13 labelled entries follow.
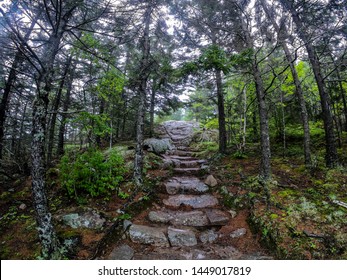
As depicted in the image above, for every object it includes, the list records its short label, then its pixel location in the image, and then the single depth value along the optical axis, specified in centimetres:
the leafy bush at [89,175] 557
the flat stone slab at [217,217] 511
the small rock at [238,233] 455
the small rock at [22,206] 544
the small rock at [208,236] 450
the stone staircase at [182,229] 405
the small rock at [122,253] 386
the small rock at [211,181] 726
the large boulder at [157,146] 1091
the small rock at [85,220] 455
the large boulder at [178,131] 1651
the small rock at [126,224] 469
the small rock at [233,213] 534
